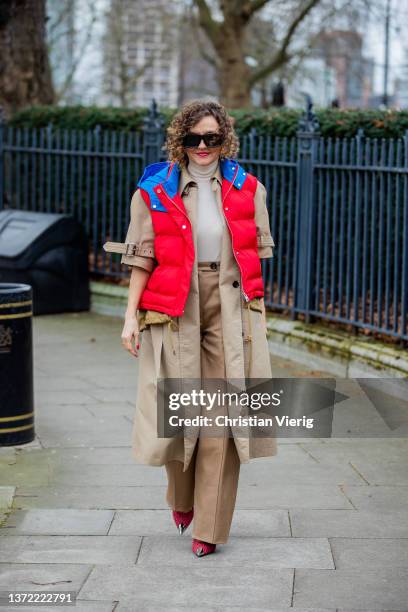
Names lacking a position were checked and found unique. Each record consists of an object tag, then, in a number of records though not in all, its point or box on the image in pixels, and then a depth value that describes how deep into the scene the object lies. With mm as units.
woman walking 5004
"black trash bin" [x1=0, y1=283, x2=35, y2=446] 6949
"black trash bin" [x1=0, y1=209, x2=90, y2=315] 11844
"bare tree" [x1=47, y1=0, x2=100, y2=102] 39188
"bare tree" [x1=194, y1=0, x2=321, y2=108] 25234
